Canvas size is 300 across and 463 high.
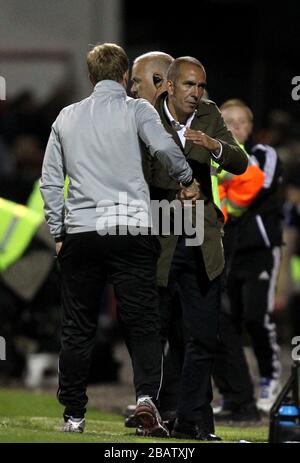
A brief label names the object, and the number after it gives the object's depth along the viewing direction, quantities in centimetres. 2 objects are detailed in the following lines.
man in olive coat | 1545
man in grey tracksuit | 1495
